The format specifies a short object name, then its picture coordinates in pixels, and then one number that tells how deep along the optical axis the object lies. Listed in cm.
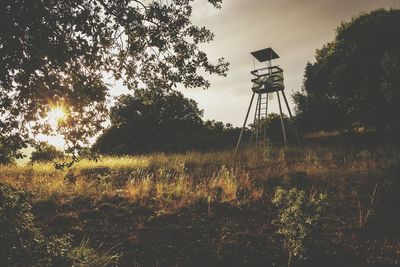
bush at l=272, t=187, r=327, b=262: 475
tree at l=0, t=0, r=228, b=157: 404
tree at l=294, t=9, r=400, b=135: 1600
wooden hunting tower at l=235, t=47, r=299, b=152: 1817
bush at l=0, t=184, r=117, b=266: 294
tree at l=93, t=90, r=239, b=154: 2542
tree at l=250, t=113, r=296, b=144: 2310
